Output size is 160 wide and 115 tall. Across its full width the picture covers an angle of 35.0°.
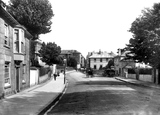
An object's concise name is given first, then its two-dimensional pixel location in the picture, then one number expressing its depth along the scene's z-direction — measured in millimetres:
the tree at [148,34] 27547
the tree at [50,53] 71562
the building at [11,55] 14922
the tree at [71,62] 111950
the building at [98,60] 111275
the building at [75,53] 141125
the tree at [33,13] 41744
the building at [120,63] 65350
